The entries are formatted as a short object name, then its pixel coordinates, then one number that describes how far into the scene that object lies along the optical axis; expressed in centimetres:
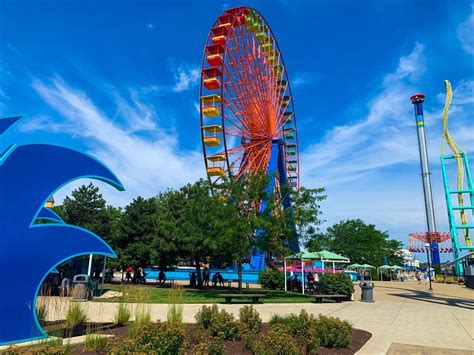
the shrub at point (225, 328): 774
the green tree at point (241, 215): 1795
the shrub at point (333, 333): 743
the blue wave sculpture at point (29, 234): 730
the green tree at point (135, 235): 2800
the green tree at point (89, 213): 3138
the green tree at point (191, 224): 2019
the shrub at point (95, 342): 638
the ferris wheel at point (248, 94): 2916
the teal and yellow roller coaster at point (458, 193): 6319
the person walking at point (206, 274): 2837
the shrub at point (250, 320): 827
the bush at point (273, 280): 2423
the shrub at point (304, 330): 678
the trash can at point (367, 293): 1881
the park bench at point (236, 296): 1522
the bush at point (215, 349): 594
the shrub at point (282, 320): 852
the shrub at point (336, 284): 1937
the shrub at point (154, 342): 543
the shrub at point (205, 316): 879
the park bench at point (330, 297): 1699
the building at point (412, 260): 14921
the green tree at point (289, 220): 1862
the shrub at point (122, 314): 903
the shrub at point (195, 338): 704
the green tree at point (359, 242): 6391
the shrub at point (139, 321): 657
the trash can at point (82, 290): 1441
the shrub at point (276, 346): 586
